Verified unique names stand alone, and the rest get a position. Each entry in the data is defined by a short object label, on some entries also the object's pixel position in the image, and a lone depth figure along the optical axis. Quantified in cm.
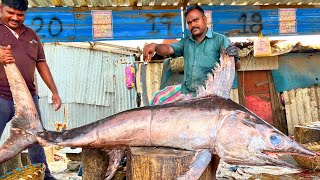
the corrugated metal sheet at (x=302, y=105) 903
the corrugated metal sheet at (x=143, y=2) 600
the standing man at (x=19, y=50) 323
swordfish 265
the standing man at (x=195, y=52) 366
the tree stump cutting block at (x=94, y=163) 323
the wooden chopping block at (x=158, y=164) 263
